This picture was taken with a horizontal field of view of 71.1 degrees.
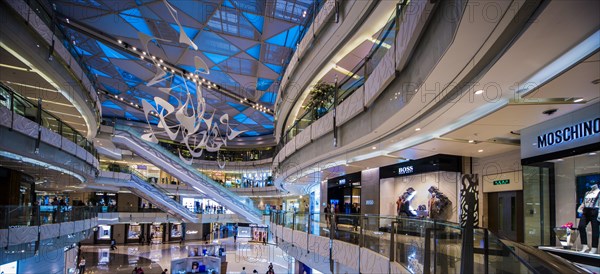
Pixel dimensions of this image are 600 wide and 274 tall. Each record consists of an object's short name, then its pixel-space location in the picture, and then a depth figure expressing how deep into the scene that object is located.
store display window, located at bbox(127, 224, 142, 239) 39.19
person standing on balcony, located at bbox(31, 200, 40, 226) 12.07
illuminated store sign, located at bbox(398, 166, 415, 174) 15.16
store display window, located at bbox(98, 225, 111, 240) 37.73
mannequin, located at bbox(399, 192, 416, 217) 16.02
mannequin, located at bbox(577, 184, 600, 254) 7.74
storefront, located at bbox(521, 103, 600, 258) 7.74
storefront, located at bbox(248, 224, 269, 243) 41.53
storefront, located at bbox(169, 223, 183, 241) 41.20
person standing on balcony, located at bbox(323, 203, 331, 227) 10.32
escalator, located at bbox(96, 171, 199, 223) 29.33
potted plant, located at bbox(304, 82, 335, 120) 12.35
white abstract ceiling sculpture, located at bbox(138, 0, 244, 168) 13.42
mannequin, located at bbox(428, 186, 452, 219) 14.15
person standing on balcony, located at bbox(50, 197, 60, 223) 13.88
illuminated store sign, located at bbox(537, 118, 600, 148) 7.36
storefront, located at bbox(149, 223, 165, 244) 39.94
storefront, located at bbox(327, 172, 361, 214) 21.45
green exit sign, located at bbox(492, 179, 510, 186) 12.29
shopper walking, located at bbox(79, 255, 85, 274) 22.83
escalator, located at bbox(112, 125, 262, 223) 26.83
